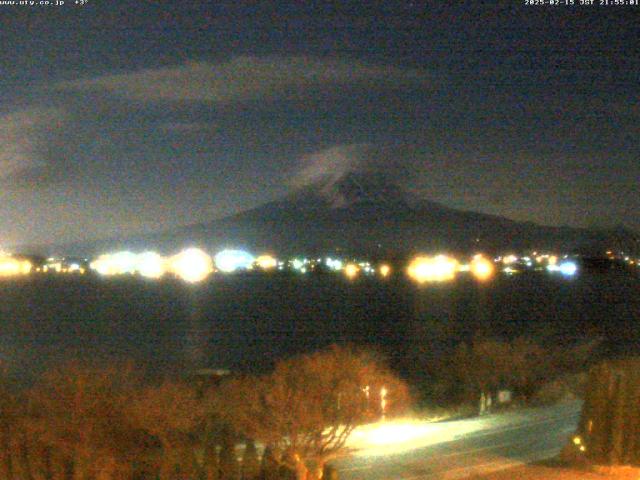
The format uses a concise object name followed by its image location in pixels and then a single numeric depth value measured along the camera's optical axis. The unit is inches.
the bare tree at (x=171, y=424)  361.7
